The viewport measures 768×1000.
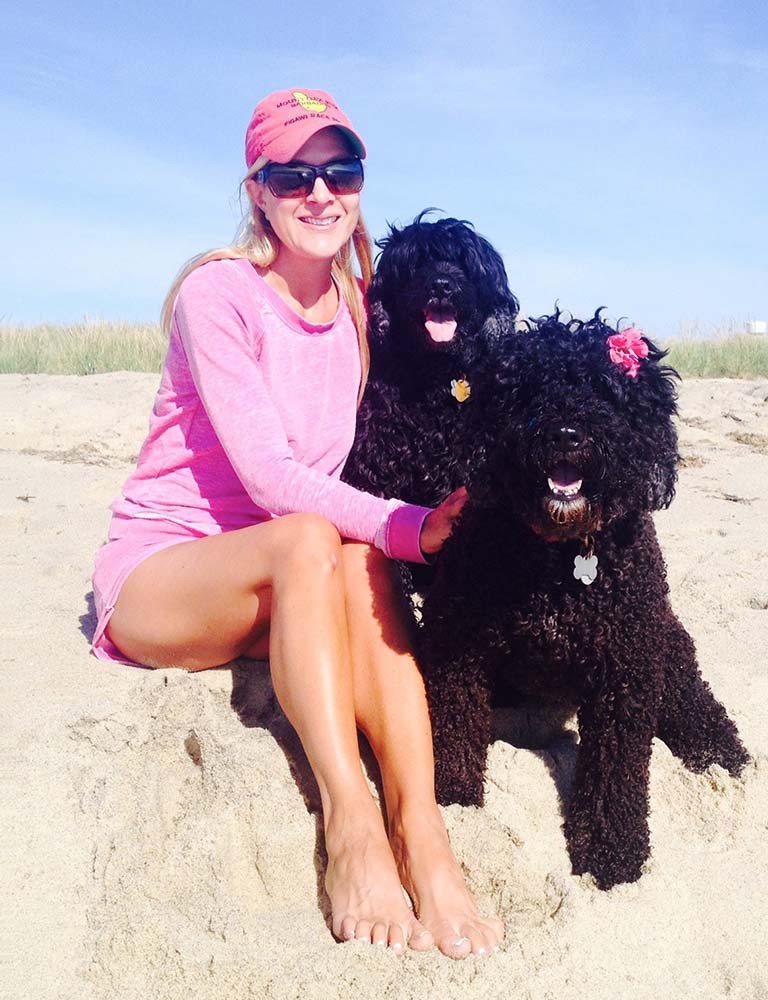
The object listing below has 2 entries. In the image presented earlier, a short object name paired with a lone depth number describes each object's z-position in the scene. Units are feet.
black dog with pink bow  8.21
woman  8.48
